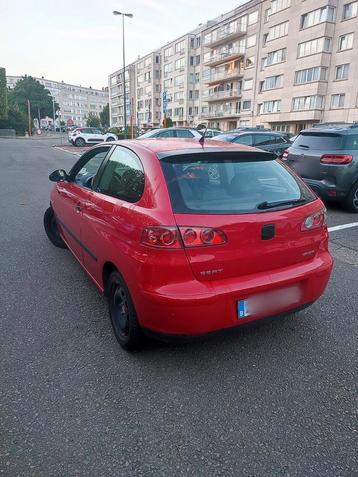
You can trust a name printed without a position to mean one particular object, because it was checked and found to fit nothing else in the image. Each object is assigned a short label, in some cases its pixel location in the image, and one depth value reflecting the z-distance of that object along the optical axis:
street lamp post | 32.22
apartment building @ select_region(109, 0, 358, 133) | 33.37
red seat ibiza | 2.25
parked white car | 30.12
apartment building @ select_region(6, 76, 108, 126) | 147.00
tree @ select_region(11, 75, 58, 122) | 91.19
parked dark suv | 6.75
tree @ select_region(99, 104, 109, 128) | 111.46
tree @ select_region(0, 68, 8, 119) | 58.90
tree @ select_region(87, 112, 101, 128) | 99.79
